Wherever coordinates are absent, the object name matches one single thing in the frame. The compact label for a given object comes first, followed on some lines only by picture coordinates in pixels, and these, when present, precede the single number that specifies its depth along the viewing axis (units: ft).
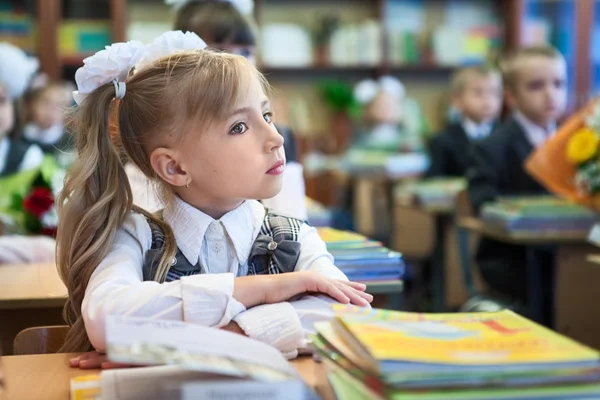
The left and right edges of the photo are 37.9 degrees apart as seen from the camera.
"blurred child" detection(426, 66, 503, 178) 17.75
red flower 8.12
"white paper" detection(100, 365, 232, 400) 3.11
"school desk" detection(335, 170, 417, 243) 18.35
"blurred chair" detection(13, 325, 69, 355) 4.60
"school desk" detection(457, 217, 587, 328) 9.86
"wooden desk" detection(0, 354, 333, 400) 3.45
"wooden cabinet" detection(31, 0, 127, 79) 21.18
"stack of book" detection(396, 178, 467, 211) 14.39
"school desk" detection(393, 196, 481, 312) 14.34
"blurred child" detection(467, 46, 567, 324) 11.22
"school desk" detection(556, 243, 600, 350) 10.05
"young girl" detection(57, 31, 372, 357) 4.61
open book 2.79
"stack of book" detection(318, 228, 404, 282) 5.80
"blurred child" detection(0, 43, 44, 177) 11.51
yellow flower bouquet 9.00
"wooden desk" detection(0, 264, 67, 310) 5.61
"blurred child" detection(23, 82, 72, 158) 17.80
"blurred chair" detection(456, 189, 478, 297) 11.74
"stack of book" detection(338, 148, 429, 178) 18.39
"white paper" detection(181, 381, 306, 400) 2.78
